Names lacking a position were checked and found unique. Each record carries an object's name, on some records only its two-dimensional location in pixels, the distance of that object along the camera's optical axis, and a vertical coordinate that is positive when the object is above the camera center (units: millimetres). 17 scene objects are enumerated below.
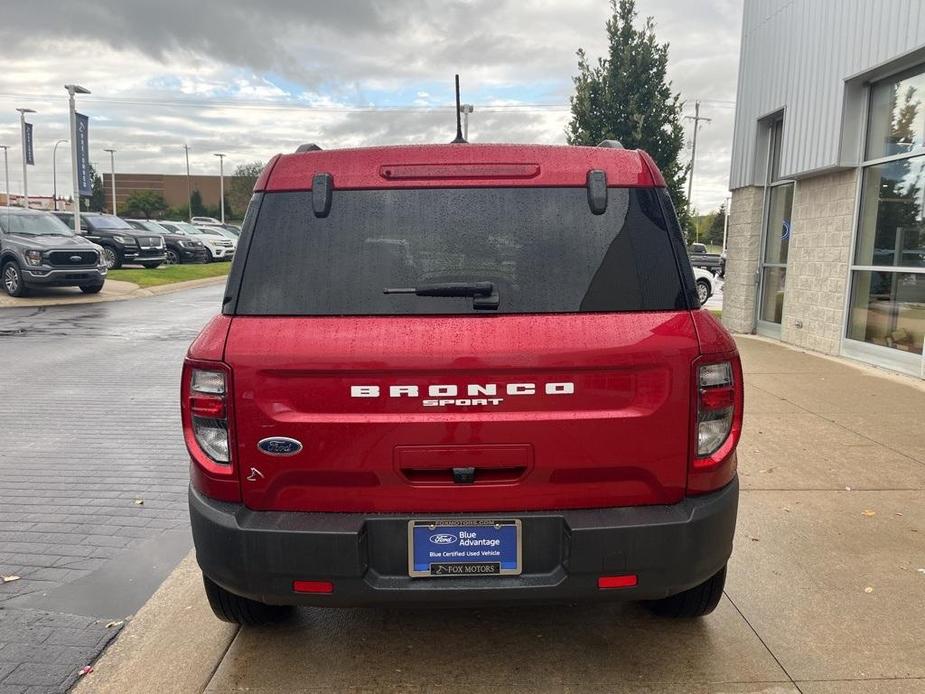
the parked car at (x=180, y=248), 29953 -200
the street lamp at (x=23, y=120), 38825 +6224
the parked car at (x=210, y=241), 32562 +147
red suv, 2314 -463
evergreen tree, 19578 +4296
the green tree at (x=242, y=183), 86375 +7340
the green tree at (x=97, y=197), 93219 +5473
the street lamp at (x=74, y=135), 22800 +3344
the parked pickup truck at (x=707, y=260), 36031 +23
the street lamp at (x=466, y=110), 28408 +5655
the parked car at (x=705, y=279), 19203 -522
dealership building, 8562 +1217
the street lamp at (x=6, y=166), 87438 +8579
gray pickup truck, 16312 -374
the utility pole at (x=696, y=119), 47953 +9986
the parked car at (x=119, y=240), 23875 +39
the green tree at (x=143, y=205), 86250 +4257
